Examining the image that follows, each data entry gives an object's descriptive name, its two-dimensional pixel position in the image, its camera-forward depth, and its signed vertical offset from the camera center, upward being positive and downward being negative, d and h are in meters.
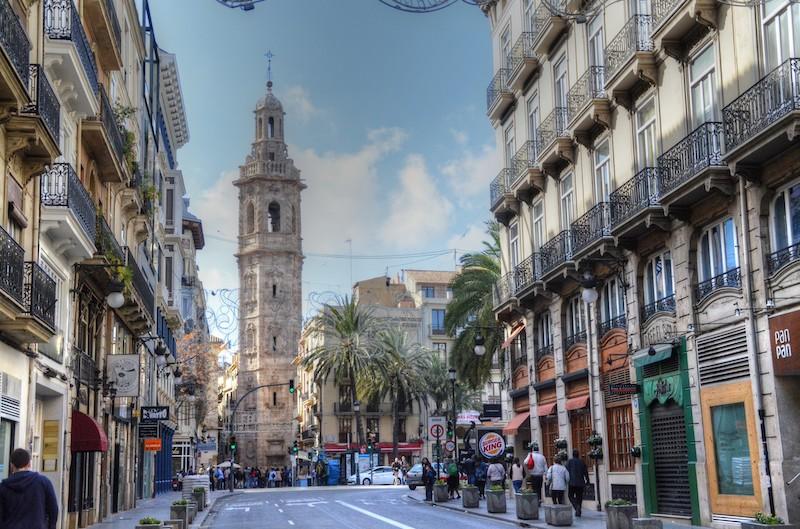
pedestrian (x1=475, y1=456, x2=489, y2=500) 36.38 -0.34
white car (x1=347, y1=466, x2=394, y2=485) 73.56 -0.62
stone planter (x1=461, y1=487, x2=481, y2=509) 32.06 -1.00
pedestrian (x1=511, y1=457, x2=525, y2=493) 30.53 -0.35
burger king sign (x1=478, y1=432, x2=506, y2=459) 32.12 +0.55
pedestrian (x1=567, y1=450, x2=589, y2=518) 25.98 -0.42
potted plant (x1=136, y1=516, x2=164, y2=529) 18.00 -0.81
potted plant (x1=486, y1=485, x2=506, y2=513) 28.55 -0.94
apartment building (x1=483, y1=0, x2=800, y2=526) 19.36 +4.80
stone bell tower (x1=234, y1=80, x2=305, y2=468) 104.88 +16.18
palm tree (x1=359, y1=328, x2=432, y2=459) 78.50 +6.92
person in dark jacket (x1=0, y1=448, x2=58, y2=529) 10.41 -0.18
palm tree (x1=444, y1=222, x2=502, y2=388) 47.88 +6.84
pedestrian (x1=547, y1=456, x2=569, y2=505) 25.33 -0.46
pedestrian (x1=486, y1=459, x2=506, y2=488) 33.12 -0.32
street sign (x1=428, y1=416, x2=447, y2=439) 37.09 +1.34
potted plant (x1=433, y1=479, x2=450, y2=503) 36.47 -0.90
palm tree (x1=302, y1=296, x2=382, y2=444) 78.19 +8.84
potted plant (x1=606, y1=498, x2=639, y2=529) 19.66 -0.99
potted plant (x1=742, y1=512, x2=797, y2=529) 14.33 -0.90
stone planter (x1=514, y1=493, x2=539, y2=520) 25.02 -1.00
